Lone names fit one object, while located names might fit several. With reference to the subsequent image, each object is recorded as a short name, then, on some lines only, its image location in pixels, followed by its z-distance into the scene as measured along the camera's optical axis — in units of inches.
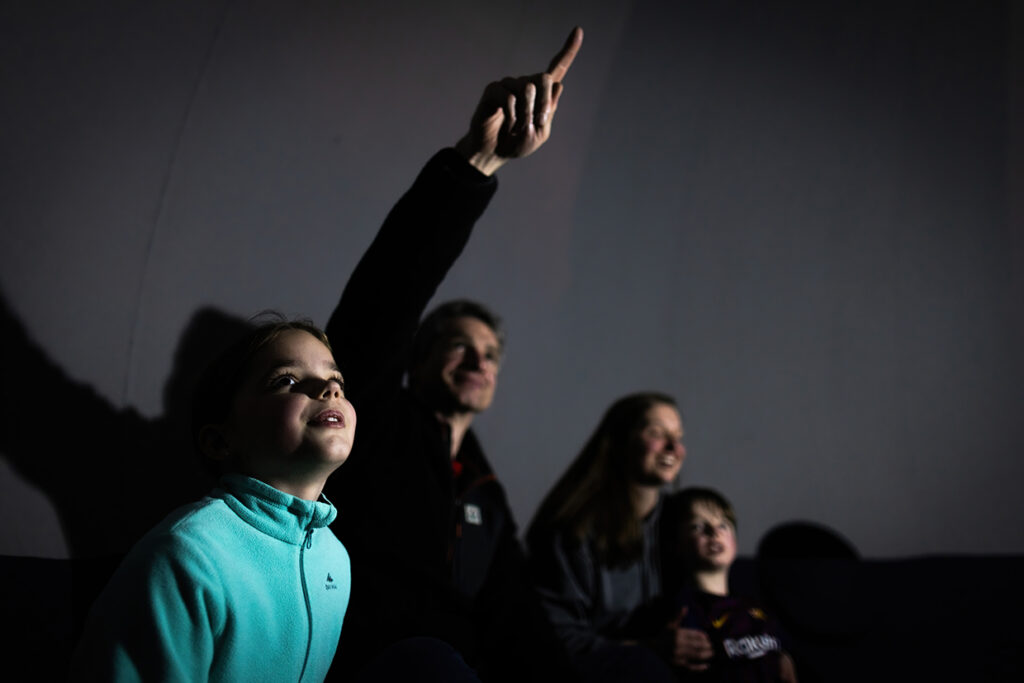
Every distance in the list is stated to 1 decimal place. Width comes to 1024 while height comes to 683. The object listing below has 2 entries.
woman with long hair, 62.1
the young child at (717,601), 63.3
